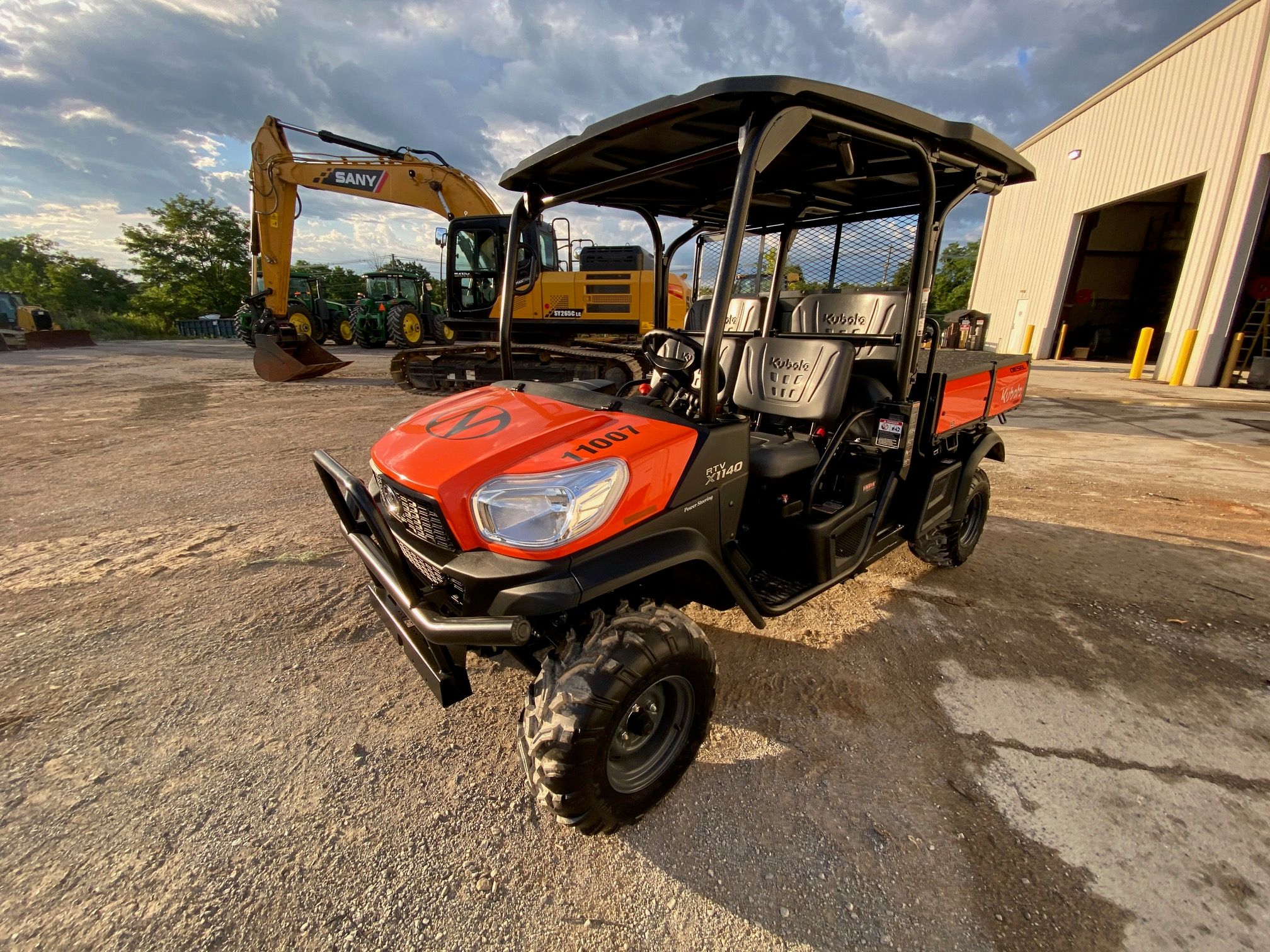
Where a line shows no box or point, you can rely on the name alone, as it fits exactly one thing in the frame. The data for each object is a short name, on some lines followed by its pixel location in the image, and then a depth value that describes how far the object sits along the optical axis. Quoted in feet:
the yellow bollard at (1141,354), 43.83
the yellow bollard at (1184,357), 38.42
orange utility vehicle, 5.27
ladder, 39.27
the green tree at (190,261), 106.93
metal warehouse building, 35.76
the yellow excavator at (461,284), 28.63
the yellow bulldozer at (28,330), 61.77
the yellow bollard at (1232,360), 37.17
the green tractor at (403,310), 49.78
